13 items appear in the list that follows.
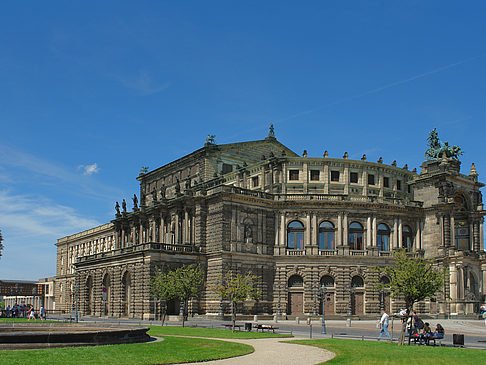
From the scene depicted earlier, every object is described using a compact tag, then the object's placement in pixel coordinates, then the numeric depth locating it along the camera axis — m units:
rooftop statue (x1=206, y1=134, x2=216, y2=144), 87.29
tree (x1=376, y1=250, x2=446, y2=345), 38.72
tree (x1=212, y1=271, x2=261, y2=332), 51.94
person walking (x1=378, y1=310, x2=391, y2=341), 38.75
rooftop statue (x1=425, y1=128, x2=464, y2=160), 82.81
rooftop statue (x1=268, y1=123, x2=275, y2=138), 94.38
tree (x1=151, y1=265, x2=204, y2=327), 59.06
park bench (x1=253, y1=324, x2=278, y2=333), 42.56
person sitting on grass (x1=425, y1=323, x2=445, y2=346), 33.82
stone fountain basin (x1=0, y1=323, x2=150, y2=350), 27.19
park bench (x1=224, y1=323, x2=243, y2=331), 50.51
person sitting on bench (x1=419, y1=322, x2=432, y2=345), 33.81
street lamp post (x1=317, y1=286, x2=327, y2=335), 51.41
